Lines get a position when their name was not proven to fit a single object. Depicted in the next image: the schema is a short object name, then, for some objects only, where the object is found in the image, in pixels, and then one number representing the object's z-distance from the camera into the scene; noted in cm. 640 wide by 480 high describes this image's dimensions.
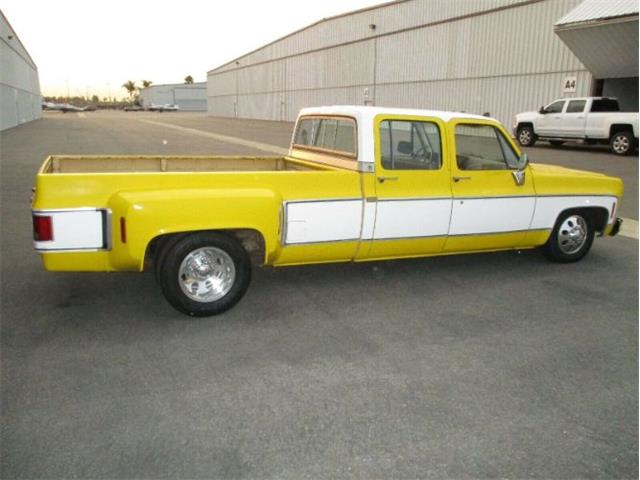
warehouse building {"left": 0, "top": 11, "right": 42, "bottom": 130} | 3131
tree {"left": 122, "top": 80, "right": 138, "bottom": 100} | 18800
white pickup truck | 1936
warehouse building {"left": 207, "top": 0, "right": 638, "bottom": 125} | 2091
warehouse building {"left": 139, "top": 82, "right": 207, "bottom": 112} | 12775
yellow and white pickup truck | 428
